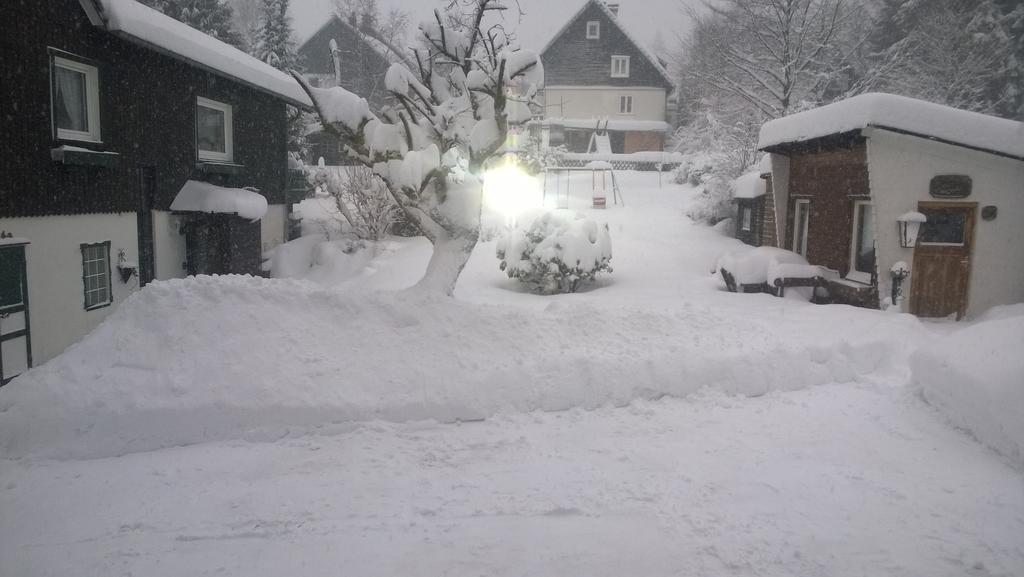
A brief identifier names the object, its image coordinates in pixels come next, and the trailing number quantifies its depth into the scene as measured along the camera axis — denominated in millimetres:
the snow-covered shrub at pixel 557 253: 13352
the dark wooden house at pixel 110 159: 8867
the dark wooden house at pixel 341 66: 37594
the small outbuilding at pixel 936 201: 10703
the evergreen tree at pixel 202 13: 29891
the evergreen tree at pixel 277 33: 32125
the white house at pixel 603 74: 41781
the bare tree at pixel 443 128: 8289
